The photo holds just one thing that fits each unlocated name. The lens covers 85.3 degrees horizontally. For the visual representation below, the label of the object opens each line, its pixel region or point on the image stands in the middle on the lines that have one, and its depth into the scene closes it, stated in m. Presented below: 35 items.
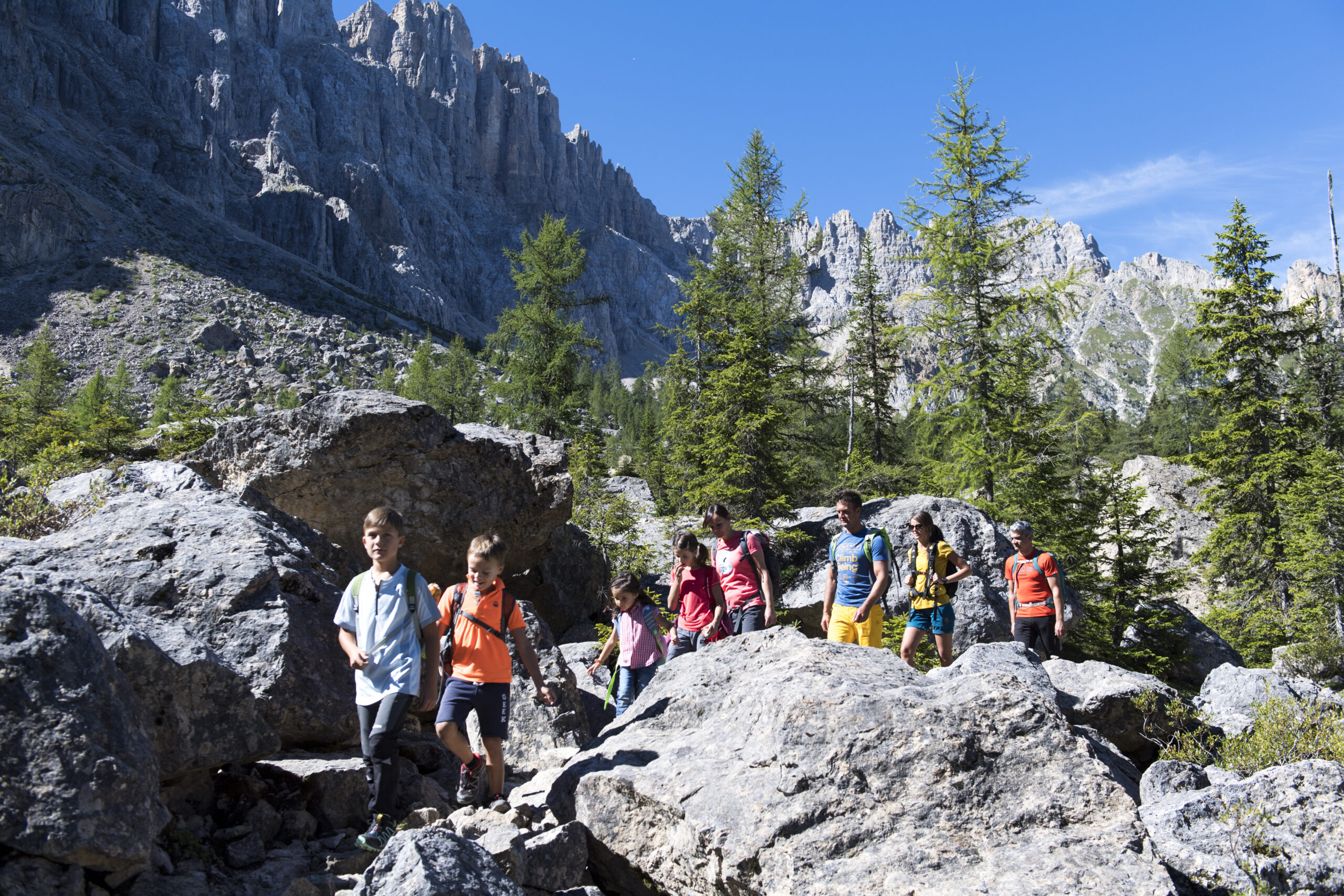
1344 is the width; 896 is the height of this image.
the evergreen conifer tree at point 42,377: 42.65
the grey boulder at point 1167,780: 3.94
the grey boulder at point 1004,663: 5.21
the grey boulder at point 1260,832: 3.12
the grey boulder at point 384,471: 10.32
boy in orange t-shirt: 4.66
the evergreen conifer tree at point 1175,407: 51.62
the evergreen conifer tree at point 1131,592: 15.43
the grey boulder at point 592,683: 7.51
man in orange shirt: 8.10
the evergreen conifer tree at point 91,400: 34.28
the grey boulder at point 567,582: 13.82
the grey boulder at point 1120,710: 5.43
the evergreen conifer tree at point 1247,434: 18.50
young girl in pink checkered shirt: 6.45
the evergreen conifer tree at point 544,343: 20.70
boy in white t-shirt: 4.08
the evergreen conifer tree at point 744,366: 14.95
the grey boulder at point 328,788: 4.34
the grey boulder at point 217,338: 66.19
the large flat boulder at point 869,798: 3.25
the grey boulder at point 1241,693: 5.87
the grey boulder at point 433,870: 2.79
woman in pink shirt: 6.84
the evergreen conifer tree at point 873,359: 24.22
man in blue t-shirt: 6.73
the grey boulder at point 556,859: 3.72
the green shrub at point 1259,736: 4.66
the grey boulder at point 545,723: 6.18
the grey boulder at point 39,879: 2.67
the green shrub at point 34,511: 6.90
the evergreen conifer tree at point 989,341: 15.01
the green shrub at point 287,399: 55.53
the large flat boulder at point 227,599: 4.58
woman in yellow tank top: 7.20
